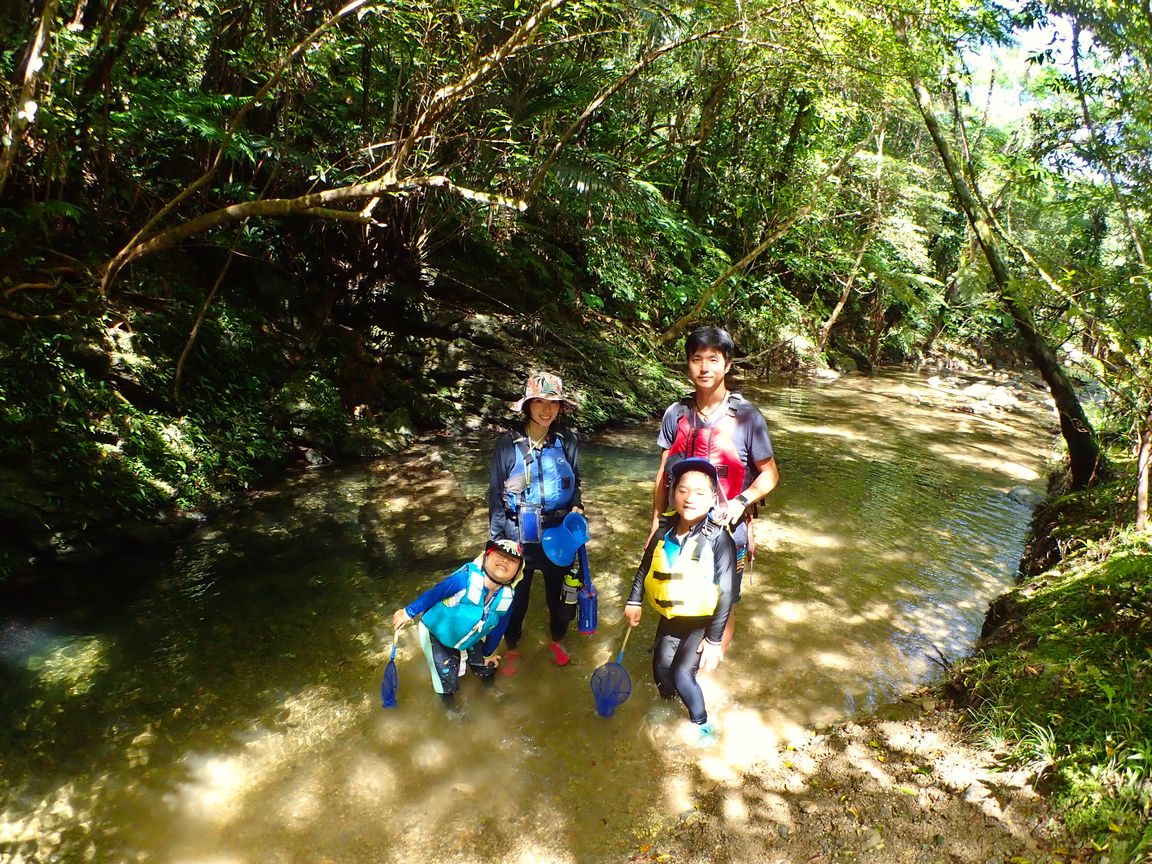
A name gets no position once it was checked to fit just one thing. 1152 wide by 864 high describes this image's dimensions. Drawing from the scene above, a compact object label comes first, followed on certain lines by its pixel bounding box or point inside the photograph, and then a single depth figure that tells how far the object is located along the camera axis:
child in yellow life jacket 3.02
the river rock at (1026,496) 7.91
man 3.24
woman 3.52
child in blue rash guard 3.19
